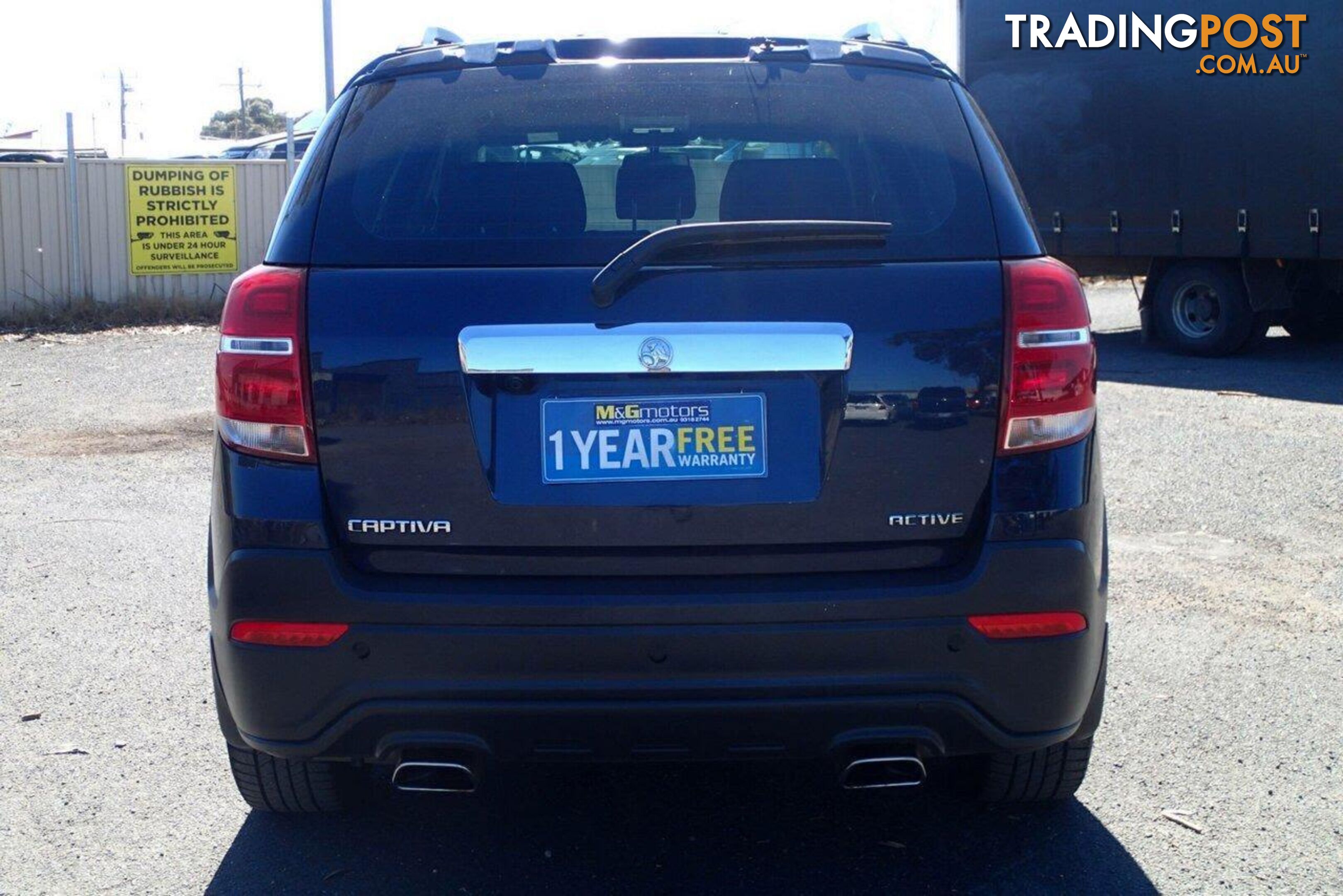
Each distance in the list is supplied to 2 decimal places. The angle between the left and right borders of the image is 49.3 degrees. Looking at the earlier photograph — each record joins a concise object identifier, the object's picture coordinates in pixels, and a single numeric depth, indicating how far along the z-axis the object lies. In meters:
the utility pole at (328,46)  23.00
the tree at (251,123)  90.31
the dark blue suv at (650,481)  2.83
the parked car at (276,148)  21.76
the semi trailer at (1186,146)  12.87
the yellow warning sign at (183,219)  16.86
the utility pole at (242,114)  87.69
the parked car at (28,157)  24.30
